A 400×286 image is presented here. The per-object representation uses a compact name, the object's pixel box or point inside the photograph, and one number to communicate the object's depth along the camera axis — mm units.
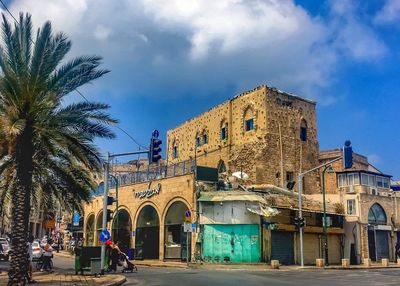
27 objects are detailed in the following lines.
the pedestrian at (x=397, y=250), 37638
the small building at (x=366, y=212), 38344
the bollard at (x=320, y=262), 31283
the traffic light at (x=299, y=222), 29688
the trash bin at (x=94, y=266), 19969
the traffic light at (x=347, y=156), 22422
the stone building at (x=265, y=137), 40281
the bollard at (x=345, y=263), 31581
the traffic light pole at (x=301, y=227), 29719
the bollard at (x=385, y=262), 33938
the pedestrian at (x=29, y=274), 16705
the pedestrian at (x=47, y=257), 23016
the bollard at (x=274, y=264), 28109
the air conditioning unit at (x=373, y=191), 40581
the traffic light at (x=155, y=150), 19016
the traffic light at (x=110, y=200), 22373
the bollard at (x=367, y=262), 33688
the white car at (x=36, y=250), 36938
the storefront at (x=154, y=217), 34938
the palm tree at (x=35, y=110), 15219
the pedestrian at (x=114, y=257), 23016
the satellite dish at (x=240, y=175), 38281
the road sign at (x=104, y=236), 20047
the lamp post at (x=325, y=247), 31844
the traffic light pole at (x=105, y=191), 20219
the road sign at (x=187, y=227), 28816
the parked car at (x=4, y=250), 33656
